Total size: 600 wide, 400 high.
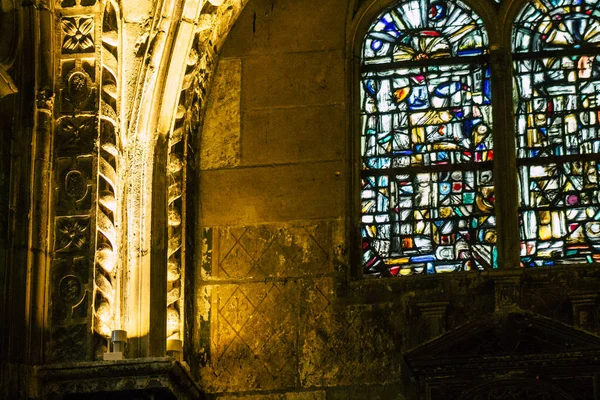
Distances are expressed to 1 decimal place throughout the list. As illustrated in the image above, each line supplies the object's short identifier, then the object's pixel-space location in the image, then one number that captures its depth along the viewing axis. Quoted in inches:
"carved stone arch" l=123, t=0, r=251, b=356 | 594.9
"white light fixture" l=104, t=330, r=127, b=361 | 573.0
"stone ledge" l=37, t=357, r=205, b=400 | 569.6
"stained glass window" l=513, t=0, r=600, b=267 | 633.0
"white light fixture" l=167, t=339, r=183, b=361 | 603.2
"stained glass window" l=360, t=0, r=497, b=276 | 638.5
